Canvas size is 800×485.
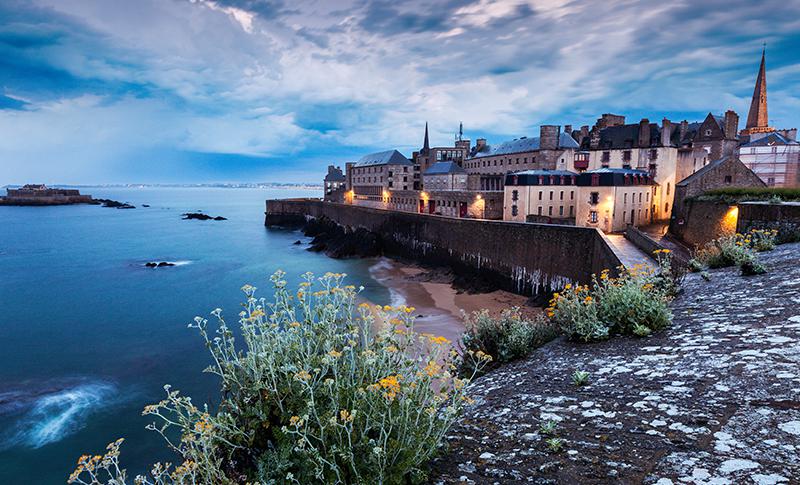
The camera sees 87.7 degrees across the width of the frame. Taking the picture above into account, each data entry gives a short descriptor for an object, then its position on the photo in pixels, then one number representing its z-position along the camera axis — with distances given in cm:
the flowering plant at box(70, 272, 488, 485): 320
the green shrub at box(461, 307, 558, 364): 712
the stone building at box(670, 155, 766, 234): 2772
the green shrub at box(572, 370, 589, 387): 511
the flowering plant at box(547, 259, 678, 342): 649
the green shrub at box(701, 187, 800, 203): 1886
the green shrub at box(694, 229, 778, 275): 891
